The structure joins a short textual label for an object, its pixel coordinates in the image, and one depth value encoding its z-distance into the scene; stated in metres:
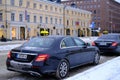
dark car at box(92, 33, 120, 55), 15.97
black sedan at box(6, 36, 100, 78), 8.16
